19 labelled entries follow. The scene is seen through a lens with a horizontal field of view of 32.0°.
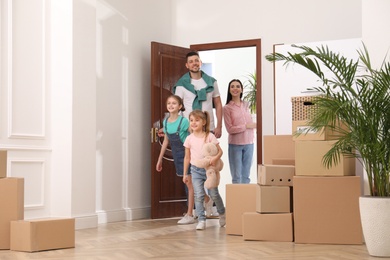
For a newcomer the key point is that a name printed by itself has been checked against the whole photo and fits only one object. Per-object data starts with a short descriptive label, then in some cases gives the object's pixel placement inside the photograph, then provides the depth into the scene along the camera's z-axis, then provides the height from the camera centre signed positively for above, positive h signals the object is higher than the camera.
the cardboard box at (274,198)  5.23 -0.28
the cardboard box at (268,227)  5.14 -0.50
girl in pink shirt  6.09 +0.10
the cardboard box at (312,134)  5.00 +0.20
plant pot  4.23 -0.39
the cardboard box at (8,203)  4.61 -0.28
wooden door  7.26 +0.23
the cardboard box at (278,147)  5.69 +0.12
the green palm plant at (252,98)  9.38 +0.89
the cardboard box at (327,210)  4.91 -0.35
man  7.04 +0.74
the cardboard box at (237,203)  5.58 -0.34
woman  7.48 +0.31
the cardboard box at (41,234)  4.52 -0.48
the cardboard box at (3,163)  4.68 -0.01
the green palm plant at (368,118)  4.28 +0.28
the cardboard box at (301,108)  5.26 +0.42
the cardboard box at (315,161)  4.96 +0.00
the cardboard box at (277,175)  5.26 -0.10
